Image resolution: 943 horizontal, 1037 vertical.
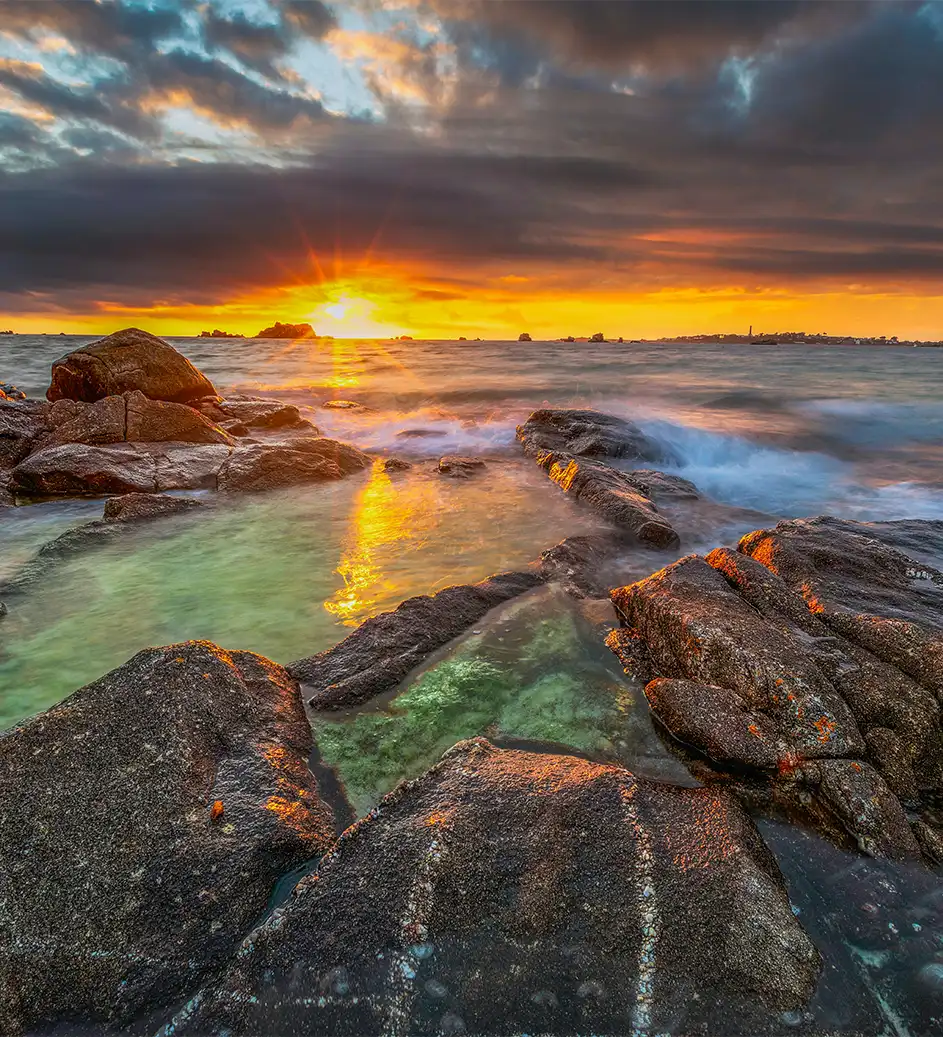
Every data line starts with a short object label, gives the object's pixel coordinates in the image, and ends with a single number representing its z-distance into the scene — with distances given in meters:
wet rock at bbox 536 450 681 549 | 7.29
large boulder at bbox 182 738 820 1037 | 2.06
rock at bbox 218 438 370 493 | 9.75
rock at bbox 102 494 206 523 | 7.75
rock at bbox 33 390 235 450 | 11.30
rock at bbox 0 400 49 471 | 10.91
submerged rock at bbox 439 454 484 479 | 11.44
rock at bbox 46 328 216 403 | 13.59
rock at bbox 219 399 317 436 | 15.92
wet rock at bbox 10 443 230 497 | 9.26
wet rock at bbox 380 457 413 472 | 11.92
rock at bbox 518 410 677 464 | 12.69
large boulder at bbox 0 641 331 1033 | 2.16
